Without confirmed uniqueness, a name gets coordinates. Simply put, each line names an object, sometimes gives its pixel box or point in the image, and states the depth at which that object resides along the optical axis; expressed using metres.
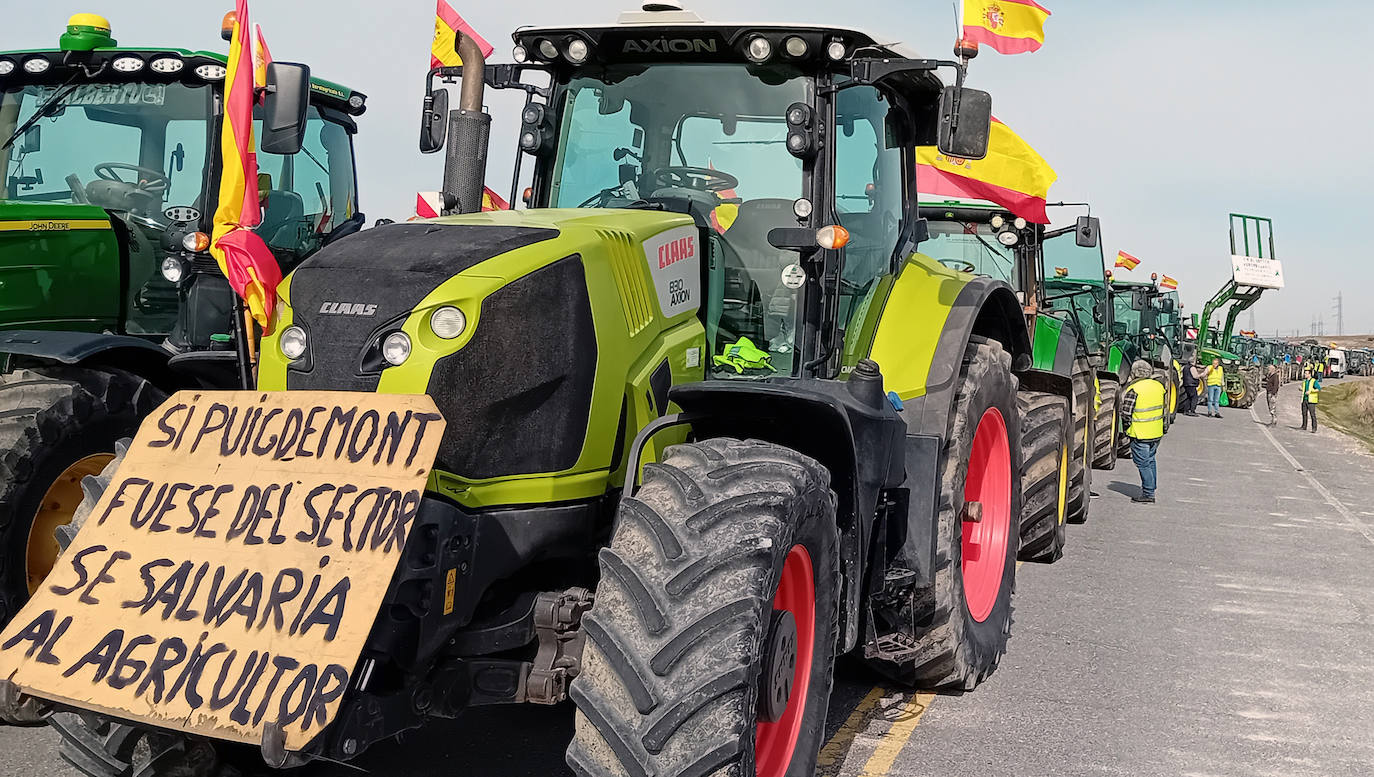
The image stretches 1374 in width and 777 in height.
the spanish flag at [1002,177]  11.66
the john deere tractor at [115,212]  5.57
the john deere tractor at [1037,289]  9.74
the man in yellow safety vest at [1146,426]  13.34
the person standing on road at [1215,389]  33.06
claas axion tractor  3.12
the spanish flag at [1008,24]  5.52
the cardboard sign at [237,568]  2.88
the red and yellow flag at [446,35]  5.39
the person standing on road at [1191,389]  31.66
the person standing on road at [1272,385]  35.61
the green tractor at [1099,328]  16.11
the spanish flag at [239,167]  3.63
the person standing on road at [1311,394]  29.03
